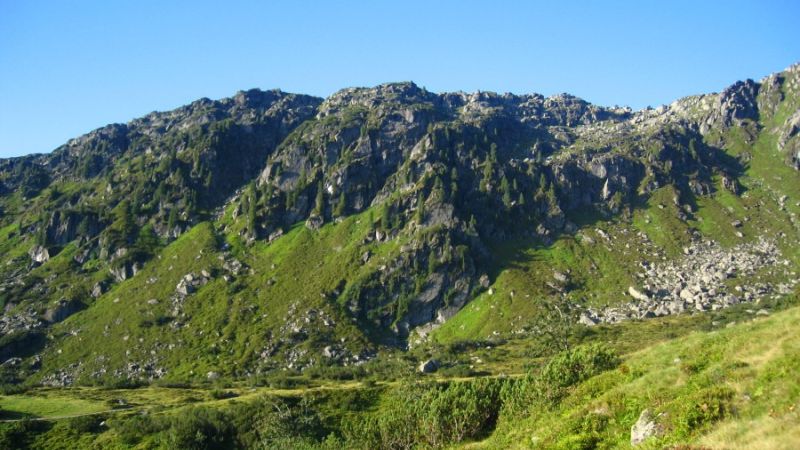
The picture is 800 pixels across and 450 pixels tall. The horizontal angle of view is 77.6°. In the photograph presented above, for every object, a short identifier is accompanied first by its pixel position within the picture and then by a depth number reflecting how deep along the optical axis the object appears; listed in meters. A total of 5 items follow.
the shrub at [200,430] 77.31
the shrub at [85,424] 87.06
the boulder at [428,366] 134.12
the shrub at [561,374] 41.78
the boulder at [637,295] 189.10
